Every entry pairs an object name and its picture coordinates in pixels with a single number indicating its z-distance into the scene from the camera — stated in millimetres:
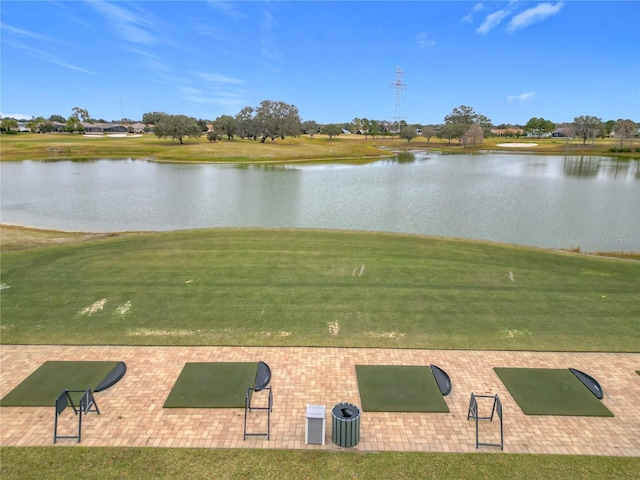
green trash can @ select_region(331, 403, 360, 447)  8359
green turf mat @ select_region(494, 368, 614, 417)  9641
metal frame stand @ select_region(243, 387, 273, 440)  8589
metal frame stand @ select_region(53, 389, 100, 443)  8383
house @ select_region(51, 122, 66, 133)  177625
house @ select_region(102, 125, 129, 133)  191500
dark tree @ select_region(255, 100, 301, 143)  117875
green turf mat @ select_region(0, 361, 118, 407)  9852
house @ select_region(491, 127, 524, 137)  184175
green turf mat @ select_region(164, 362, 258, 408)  9812
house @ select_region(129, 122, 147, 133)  187525
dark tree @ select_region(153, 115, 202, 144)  108375
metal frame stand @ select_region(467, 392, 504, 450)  8445
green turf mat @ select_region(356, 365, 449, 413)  9719
